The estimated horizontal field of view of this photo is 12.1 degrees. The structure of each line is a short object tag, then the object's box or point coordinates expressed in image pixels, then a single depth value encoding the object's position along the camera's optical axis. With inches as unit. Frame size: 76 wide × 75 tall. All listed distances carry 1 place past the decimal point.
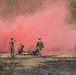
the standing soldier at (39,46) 1531.7
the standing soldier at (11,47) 1492.4
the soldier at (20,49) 1623.9
